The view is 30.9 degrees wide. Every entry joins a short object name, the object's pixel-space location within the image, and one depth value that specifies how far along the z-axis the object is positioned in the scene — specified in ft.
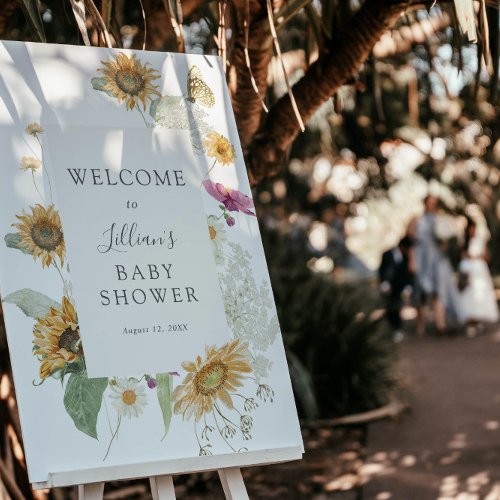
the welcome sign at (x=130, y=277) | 8.35
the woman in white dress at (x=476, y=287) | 39.32
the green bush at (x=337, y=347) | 25.13
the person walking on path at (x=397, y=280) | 38.88
